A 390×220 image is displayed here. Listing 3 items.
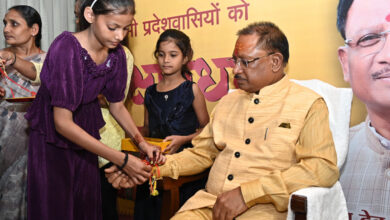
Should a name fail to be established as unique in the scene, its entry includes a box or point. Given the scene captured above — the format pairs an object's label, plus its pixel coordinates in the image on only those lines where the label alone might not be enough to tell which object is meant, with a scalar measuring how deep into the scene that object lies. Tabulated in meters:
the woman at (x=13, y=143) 3.03
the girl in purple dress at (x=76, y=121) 2.09
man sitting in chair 1.91
